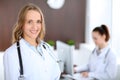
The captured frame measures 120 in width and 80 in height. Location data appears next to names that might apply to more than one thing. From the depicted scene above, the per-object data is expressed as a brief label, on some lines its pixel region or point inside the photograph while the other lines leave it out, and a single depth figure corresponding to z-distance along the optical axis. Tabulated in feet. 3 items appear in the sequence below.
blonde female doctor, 6.08
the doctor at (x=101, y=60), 10.18
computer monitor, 9.61
